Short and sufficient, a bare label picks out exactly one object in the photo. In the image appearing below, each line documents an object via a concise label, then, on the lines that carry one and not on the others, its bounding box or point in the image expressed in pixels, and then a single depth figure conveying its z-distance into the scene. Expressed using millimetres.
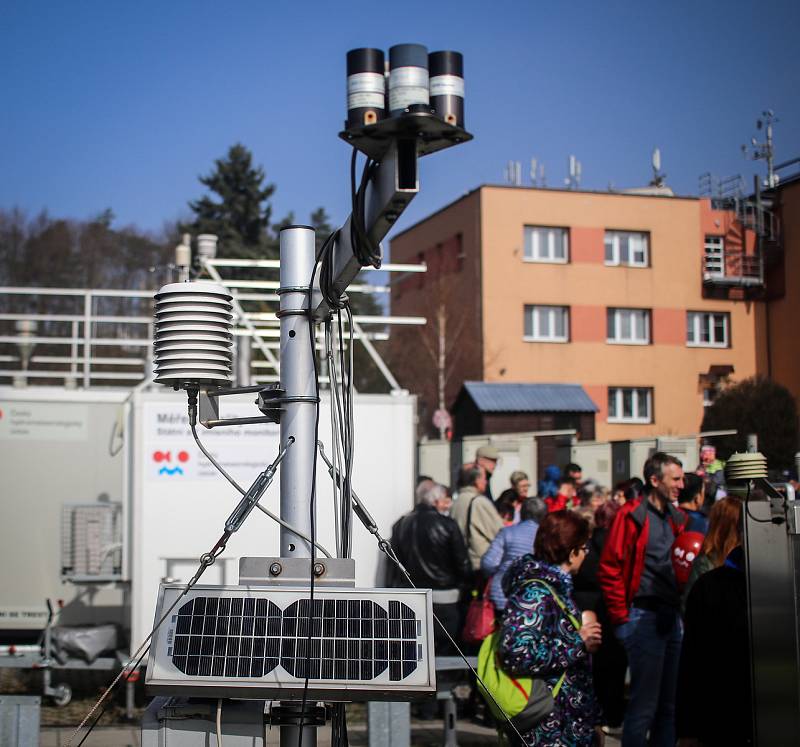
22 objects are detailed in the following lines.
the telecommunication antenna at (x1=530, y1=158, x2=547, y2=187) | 45406
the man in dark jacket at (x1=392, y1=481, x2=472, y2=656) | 8797
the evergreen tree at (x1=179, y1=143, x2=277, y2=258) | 57625
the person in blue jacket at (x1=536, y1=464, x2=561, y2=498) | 14141
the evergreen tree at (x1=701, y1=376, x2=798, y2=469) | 35938
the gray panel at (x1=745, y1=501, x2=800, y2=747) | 4453
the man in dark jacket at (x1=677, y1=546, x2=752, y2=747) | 4570
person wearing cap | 10617
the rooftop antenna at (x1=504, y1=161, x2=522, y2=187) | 45656
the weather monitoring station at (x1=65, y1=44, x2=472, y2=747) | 2877
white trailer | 8711
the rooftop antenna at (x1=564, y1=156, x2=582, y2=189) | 44938
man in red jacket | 6680
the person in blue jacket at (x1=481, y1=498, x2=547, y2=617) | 7973
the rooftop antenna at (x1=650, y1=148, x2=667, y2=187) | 50375
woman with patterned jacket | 4828
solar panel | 3293
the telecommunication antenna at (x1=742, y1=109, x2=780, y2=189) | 46312
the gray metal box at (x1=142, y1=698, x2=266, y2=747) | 3365
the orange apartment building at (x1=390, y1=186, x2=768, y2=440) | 42156
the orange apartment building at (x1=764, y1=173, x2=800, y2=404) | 44969
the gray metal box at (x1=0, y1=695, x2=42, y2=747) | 4992
